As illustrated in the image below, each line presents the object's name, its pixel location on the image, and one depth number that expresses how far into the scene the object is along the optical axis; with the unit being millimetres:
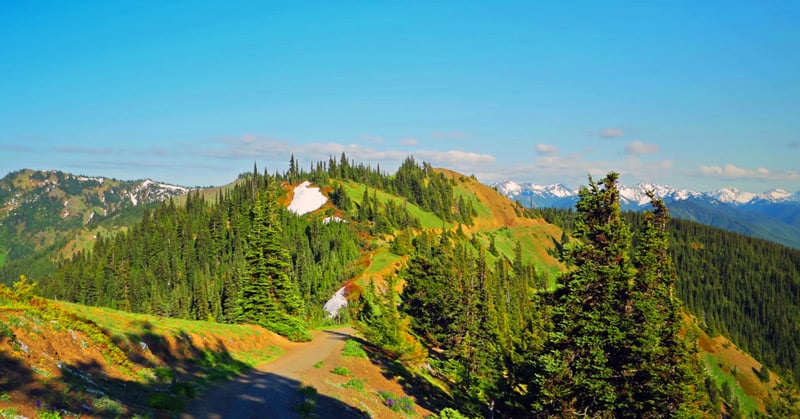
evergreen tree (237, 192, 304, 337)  44031
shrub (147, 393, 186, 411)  15295
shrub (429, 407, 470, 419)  22775
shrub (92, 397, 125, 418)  12484
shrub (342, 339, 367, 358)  36906
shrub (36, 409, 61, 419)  10612
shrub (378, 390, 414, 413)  27188
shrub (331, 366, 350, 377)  29875
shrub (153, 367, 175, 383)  19836
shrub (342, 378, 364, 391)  27288
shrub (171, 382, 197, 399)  18078
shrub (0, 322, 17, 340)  13704
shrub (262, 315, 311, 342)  43594
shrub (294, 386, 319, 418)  18672
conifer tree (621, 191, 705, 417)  21953
